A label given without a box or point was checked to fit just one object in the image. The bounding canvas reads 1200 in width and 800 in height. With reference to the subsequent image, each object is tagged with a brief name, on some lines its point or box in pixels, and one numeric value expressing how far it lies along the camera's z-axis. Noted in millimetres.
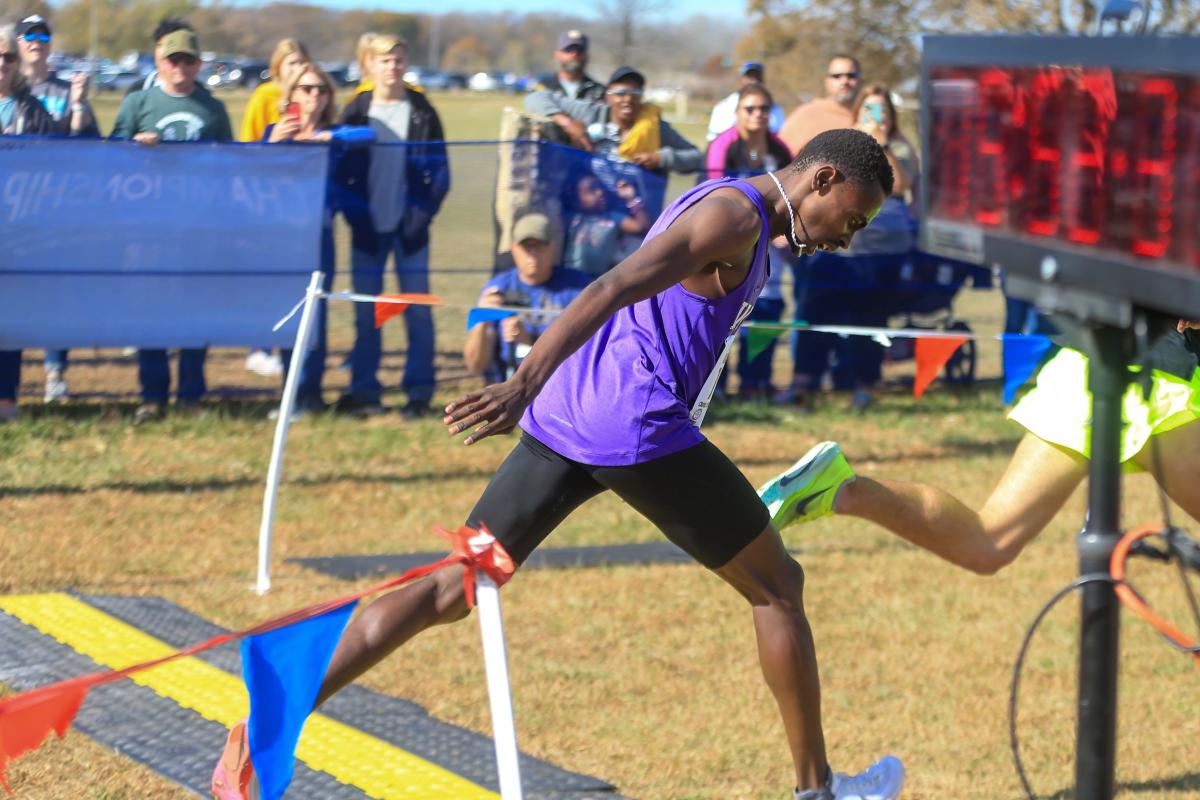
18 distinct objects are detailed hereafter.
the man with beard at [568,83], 20594
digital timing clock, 4777
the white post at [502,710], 6109
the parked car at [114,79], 89250
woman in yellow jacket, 19797
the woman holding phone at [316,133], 18375
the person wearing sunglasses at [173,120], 18422
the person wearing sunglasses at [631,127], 19952
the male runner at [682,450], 7687
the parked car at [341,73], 106137
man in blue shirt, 17687
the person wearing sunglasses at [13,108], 17797
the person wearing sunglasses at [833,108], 21219
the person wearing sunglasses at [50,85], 18906
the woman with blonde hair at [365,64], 20017
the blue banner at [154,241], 17297
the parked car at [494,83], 146350
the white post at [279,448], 12633
